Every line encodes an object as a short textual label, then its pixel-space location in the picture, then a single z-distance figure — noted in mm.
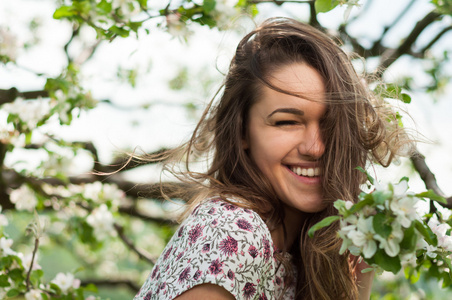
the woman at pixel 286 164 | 1473
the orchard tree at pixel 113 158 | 1320
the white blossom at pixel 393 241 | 1000
